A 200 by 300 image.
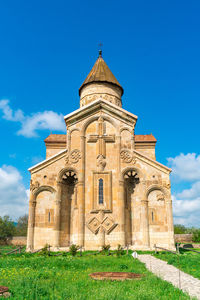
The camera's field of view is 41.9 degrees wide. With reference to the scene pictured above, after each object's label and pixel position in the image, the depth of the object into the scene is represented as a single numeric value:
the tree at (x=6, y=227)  39.88
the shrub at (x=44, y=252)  14.00
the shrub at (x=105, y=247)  15.98
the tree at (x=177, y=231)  48.84
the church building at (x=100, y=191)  18.31
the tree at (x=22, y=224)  50.72
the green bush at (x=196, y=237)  28.68
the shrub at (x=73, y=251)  14.64
